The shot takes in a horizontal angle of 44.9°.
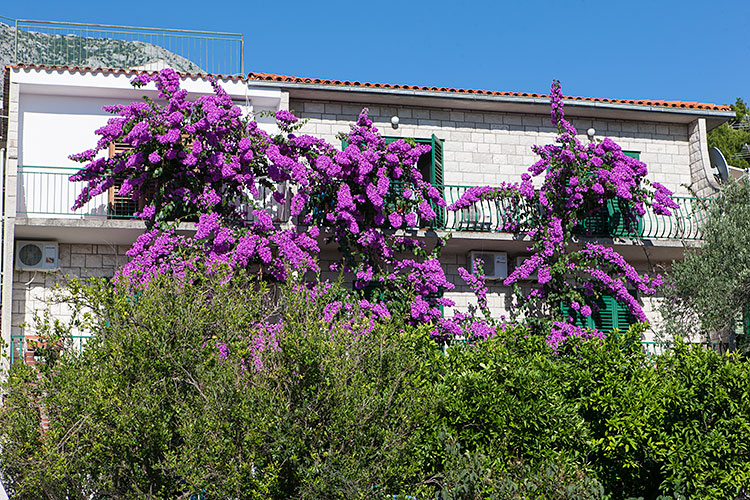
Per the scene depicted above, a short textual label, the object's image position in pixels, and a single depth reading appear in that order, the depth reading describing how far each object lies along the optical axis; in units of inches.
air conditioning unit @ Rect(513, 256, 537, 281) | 652.7
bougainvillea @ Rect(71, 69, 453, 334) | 574.9
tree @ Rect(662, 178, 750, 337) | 605.0
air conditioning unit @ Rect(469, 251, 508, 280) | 653.3
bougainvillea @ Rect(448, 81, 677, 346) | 631.2
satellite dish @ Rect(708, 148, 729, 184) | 702.1
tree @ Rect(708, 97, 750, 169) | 1294.3
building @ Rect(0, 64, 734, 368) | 600.4
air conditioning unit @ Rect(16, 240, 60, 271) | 599.2
